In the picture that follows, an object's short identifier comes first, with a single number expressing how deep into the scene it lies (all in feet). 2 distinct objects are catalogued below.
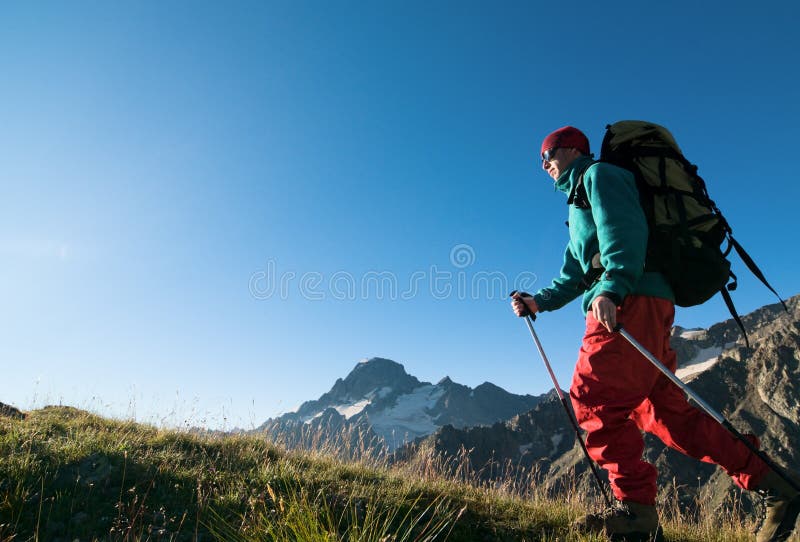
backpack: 10.78
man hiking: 10.28
